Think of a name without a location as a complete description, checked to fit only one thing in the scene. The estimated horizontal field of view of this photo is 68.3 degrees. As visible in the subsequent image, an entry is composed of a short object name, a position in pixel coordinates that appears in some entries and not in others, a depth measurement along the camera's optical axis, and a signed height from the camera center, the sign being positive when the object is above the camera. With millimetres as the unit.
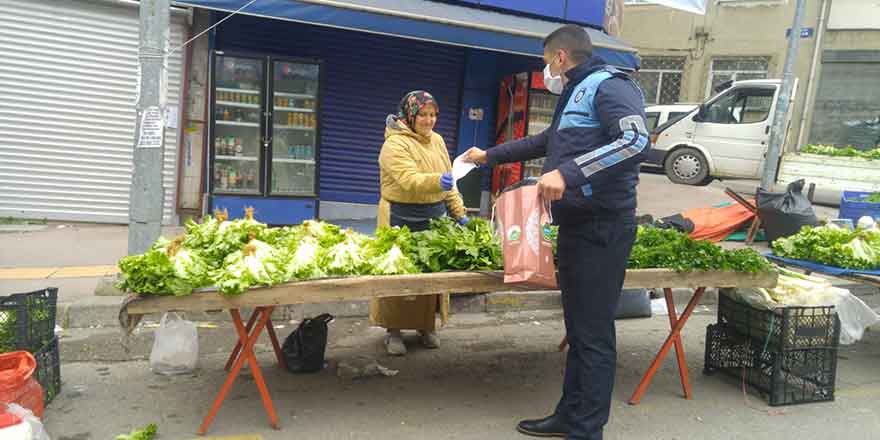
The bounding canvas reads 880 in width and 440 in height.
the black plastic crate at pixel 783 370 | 4254 -1279
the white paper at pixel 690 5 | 8641 +2204
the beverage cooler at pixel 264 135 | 8188 +2
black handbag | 4395 -1401
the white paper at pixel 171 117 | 5359 +90
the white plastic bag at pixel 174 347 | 4242 -1426
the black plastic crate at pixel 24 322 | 3633 -1167
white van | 13133 +780
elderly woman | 4512 -307
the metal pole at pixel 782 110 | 10867 +1168
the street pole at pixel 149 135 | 5094 -76
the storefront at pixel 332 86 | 7652 +777
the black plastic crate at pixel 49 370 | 3725 -1473
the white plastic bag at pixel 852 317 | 4801 -969
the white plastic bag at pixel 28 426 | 2896 -1422
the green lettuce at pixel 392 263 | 3605 -656
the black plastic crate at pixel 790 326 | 4246 -972
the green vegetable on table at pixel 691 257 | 4047 -535
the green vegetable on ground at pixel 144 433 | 3313 -1585
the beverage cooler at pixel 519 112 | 9406 +678
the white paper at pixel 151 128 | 5145 -21
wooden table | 3230 -780
